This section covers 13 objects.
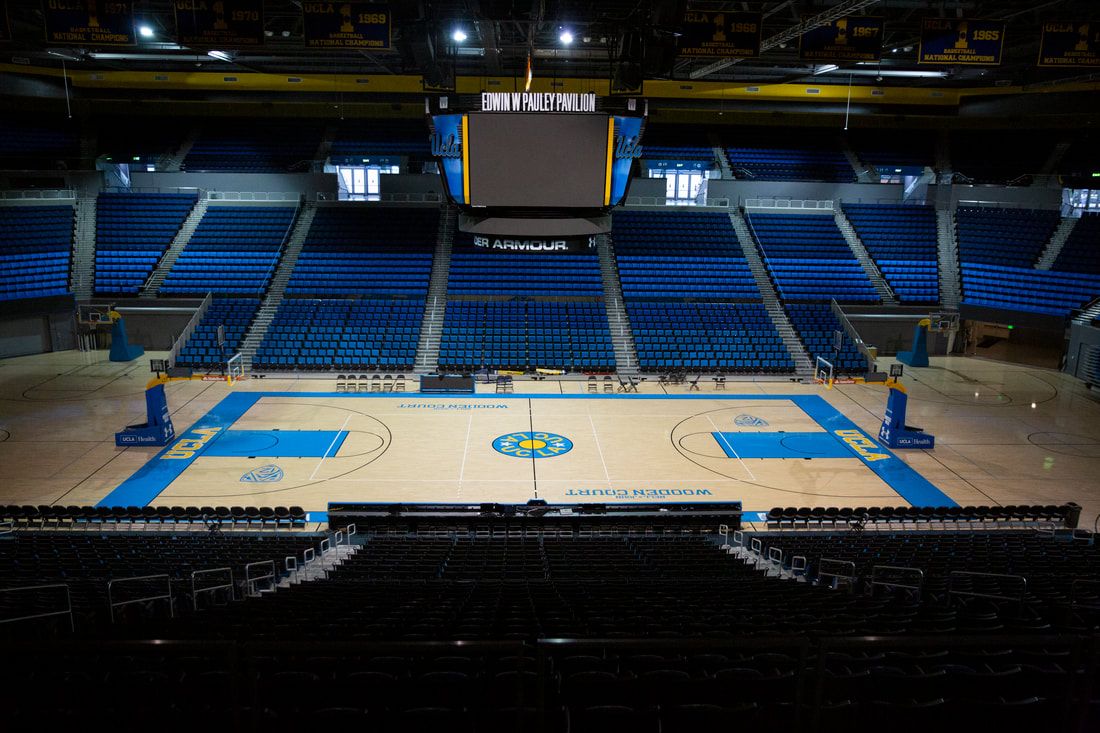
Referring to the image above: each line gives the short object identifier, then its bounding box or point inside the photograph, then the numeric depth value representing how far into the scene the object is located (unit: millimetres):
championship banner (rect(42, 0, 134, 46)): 16922
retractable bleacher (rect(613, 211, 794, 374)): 30219
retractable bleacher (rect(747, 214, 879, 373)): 31250
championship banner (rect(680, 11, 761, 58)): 17922
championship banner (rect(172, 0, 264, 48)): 17328
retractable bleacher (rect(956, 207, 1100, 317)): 32000
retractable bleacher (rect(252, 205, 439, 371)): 29891
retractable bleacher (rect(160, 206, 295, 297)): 33500
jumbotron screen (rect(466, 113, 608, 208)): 16141
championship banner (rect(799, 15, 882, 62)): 18609
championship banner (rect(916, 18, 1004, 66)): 17734
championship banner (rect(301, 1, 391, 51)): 17844
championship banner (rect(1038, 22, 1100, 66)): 17062
